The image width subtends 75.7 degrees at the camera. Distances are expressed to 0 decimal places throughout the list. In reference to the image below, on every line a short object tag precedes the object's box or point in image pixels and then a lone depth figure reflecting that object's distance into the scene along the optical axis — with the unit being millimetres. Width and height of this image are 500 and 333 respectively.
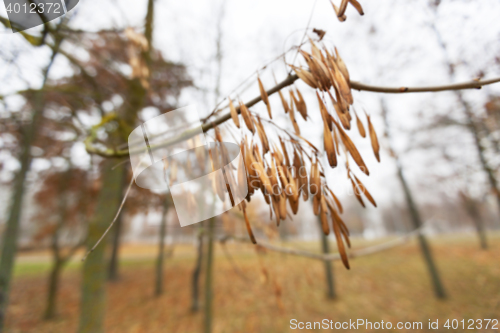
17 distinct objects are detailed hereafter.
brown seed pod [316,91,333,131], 219
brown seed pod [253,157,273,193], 218
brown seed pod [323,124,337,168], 222
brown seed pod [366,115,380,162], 237
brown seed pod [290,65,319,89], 226
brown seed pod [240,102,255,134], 233
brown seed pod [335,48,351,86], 228
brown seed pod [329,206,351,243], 229
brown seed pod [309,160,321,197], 234
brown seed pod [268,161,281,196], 226
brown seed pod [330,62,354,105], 218
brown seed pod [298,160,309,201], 242
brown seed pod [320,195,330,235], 232
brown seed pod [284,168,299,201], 224
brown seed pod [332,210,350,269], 230
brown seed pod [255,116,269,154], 230
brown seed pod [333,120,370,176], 222
